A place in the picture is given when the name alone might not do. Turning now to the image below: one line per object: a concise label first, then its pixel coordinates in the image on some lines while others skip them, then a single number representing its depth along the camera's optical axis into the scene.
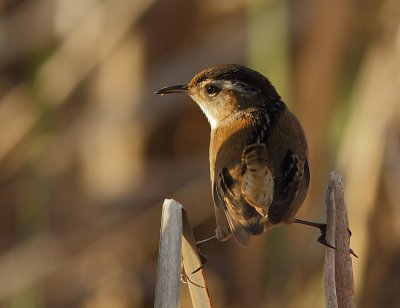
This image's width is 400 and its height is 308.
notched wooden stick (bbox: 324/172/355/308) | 4.66
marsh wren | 5.57
